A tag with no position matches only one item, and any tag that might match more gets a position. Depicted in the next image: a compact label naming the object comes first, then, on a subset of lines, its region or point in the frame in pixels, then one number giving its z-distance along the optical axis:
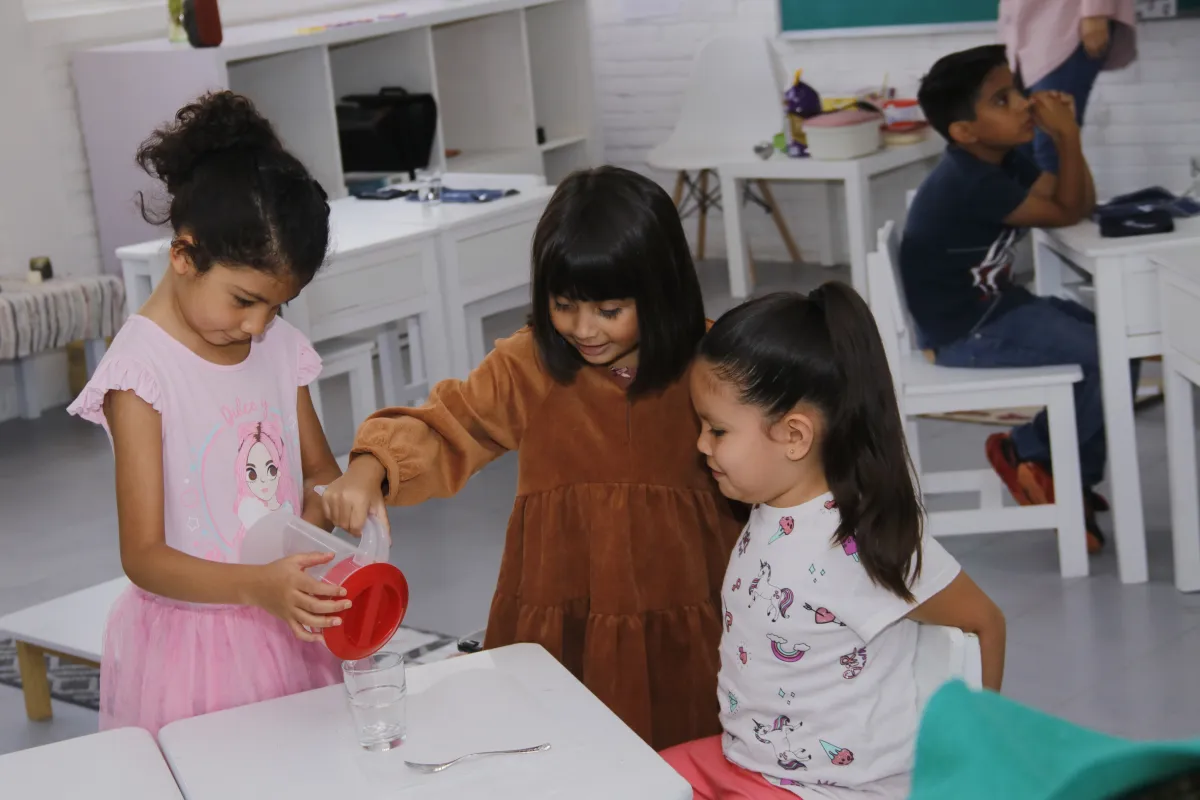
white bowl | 5.41
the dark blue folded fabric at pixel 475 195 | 4.12
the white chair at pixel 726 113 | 6.34
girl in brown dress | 1.82
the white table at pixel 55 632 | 2.67
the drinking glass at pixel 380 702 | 1.36
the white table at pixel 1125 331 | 2.99
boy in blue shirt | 3.27
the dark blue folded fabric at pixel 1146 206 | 3.10
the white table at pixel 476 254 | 3.87
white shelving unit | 4.97
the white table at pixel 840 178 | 5.42
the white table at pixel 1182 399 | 2.84
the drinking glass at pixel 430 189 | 4.17
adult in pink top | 4.22
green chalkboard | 5.79
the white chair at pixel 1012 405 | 3.12
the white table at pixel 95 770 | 1.30
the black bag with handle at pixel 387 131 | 5.66
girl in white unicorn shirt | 1.53
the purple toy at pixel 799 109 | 5.65
